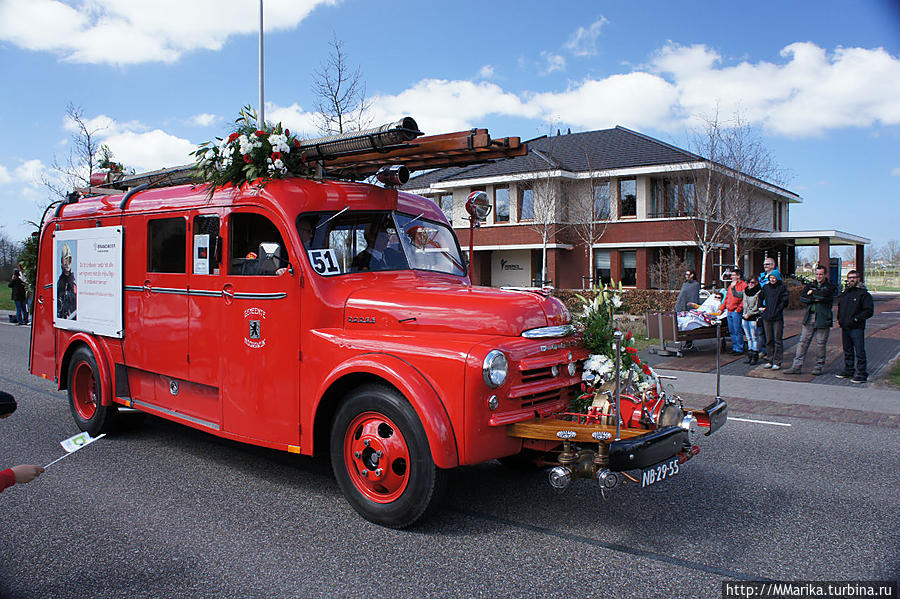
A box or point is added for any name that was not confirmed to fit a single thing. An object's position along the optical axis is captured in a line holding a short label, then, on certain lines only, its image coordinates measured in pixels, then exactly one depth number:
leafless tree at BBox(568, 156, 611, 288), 30.00
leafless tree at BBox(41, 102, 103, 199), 27.27
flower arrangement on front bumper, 4.54
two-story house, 26.97
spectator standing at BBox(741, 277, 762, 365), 12.59
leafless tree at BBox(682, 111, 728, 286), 25.03
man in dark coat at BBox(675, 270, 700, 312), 15.16
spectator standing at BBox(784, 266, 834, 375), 11.18
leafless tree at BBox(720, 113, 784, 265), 24.59
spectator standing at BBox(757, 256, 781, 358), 12.38
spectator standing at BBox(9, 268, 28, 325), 22.11
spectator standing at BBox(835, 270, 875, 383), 10.78
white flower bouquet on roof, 5.38
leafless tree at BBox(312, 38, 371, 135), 17.55
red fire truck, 4.11
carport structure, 31.00
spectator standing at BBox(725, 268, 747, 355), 13.18
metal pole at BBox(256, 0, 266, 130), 17.75
